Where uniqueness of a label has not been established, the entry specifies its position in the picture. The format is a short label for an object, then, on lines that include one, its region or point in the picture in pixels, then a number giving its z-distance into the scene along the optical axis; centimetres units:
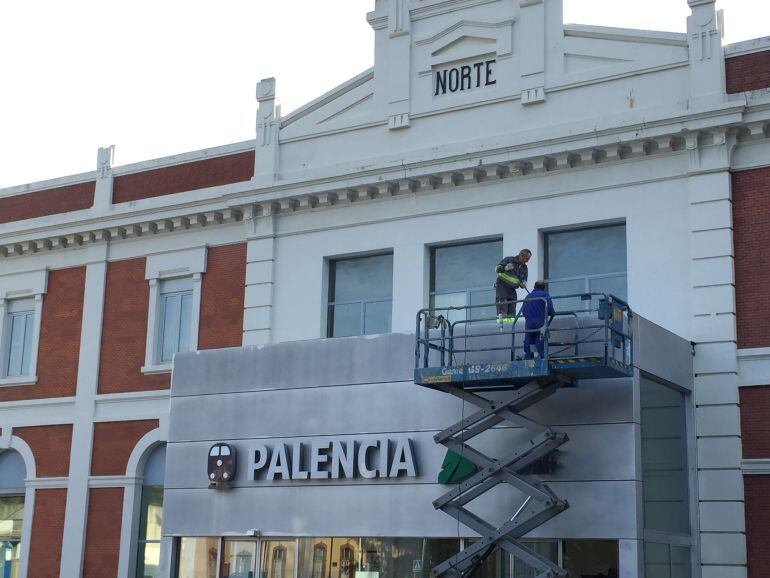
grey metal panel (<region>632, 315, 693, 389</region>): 1966
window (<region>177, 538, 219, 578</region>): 2258
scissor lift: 1853
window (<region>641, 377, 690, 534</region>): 1964
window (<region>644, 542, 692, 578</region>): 1892
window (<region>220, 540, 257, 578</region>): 2211
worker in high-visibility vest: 2080
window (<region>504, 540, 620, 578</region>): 1867
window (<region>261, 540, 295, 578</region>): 2170
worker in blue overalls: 1886
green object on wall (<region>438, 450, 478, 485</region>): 2009
